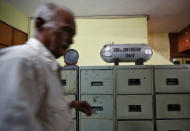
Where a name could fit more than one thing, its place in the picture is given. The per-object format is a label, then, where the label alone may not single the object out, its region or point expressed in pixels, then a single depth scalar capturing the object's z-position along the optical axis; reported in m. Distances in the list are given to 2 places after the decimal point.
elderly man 0.43
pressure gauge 1.79
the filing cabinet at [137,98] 1.59
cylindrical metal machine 1.75
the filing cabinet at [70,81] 1.68
